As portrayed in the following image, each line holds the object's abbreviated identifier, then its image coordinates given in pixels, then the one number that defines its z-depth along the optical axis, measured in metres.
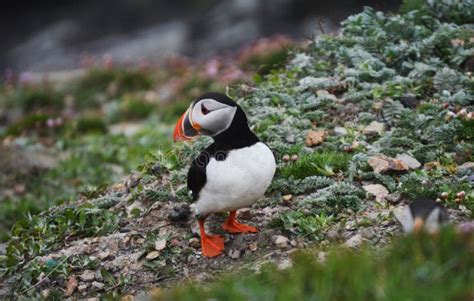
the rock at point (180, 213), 13.75
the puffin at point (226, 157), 11.37
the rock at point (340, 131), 15.90
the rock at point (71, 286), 12.67
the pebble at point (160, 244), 13.01
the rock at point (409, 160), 14.39
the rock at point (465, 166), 13.98
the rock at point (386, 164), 14.14
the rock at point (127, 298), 11.67
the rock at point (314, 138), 15.59
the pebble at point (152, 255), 12.92
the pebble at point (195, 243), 13.16
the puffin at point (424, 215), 9.70
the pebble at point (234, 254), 12.51
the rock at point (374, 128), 15.83
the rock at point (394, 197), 13.32
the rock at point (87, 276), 12.86
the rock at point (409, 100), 16.70
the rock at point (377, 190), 13.57
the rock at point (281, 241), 12.44
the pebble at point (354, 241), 11.79
